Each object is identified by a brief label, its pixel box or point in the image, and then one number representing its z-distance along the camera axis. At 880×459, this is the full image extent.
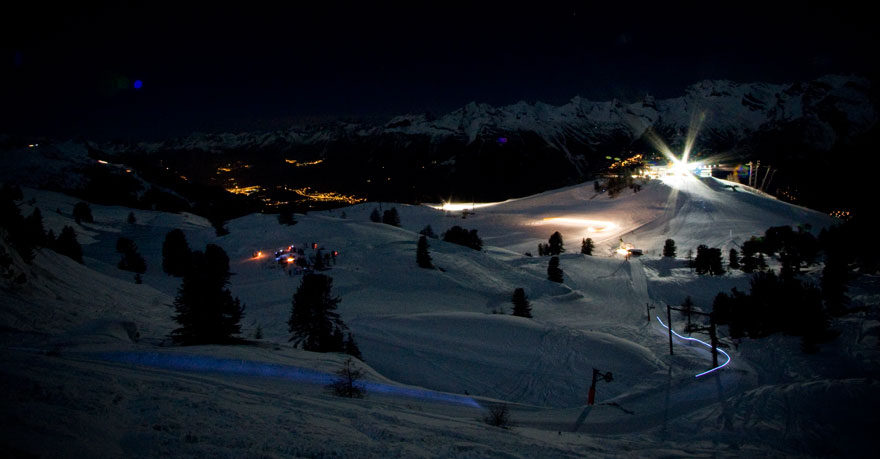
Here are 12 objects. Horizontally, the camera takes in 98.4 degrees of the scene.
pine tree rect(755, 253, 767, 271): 57.27
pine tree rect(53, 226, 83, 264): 40.31
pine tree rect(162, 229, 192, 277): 53.84
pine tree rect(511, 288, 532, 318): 39.34
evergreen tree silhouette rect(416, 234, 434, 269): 53.88
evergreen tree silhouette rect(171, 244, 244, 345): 19.00
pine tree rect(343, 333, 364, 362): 21.36
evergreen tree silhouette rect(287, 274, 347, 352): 23.78
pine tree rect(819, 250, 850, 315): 31.33
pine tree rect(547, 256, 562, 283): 55.19
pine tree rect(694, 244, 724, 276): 58.81
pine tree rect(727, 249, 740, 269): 62.17
